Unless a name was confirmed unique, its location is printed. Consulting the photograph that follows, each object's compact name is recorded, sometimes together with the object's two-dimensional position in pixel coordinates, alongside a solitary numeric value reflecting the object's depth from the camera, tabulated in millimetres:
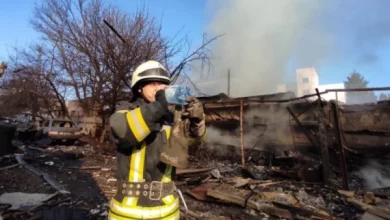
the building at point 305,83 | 51000
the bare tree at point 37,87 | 16234
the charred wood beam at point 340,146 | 5516
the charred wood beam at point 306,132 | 7669
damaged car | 13047
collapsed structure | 4891
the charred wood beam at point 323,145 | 6008
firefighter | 1597
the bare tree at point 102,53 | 11273
